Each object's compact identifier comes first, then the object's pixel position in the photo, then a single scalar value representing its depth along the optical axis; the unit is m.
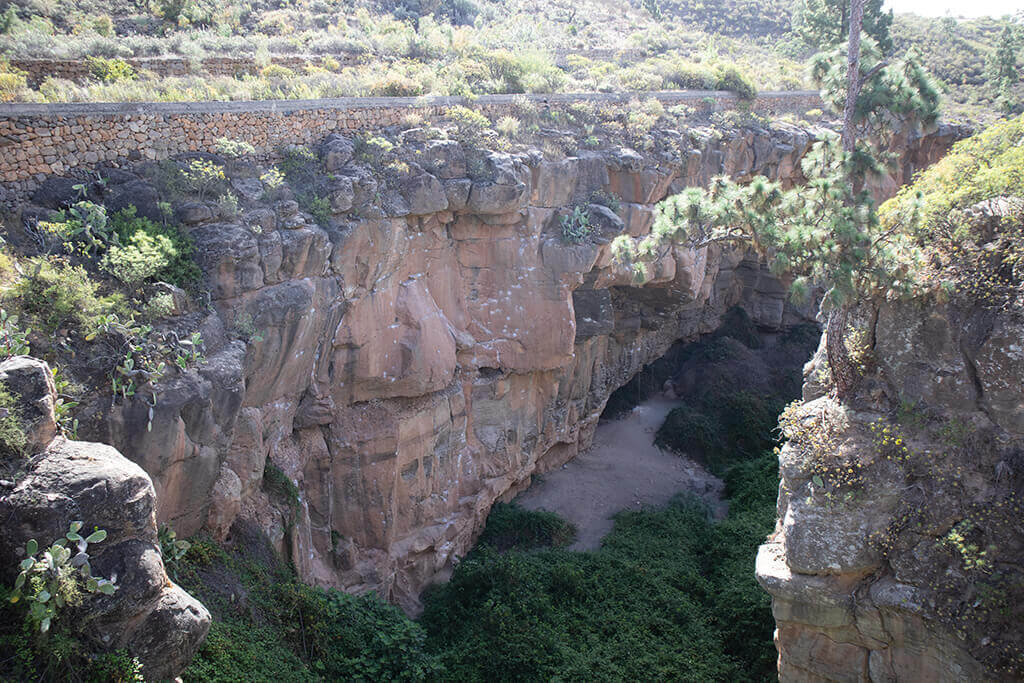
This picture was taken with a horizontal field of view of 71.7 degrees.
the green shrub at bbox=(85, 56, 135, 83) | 17.78
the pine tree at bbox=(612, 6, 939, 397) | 10.82
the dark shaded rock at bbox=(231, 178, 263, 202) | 14.57
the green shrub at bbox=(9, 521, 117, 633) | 7.48
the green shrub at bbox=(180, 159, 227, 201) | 13.91
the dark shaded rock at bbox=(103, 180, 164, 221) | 13.07
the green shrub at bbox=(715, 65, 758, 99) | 29.50
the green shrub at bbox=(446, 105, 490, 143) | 18.98
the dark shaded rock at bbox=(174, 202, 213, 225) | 13.46
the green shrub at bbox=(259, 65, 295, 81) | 20.11
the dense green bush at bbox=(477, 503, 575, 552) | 20.62
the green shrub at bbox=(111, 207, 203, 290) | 12.55
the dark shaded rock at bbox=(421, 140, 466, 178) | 17.59
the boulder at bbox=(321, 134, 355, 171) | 16.31
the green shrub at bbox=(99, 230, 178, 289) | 11.83
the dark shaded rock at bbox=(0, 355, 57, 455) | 8.20
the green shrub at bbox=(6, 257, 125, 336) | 10.50
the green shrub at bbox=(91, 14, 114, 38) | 22.22
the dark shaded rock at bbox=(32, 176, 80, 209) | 12.57
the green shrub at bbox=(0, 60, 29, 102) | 13.61
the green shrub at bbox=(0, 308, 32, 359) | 9.22
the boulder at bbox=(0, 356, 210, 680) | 7.84
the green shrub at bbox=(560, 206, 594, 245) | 19.55
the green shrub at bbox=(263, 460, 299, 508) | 14.97
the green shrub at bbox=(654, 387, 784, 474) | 25.47
